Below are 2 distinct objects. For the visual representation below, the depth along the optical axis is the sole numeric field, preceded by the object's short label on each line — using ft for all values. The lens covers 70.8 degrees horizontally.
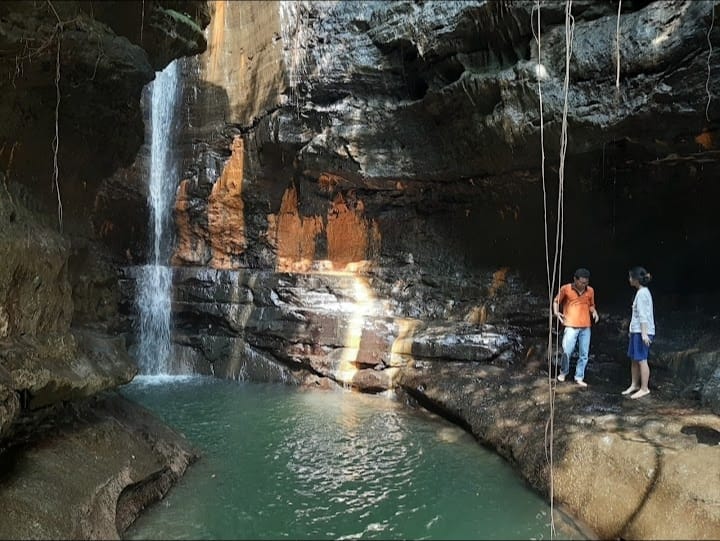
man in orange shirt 25.13
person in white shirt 21.56
